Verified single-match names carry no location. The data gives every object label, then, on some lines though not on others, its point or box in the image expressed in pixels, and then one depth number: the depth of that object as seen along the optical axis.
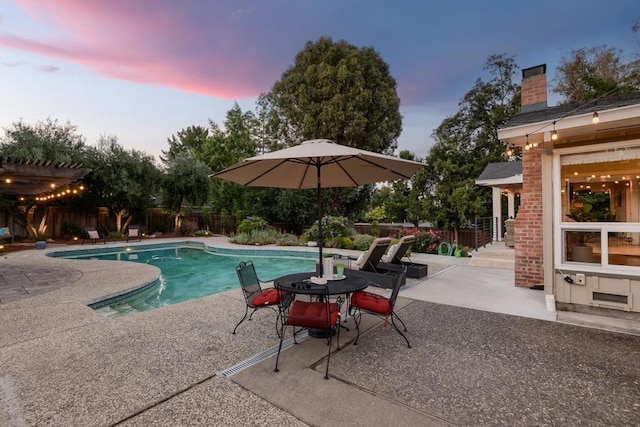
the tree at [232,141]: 22.58
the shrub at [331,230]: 13.54
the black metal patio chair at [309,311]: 3.26
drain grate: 2.99
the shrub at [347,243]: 12.40
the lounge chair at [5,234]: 11.54
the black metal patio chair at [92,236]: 15.29
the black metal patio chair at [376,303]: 3.69
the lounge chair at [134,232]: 16.59
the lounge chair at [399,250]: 7.07
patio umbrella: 3.70
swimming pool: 6.51
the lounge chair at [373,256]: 6.25
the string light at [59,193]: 14.25
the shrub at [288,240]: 14.48
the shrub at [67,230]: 16.22
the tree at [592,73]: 17.58
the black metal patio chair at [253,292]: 3.99
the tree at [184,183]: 18.39
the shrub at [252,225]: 16.28
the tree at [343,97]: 17.38
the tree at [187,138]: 38.69
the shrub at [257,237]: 14.94
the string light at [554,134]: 4.51
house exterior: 4.38
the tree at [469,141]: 15.08
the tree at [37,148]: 13.90
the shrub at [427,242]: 10.97
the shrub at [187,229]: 19.56
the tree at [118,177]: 15.93
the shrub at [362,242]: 12.00
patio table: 3.38
